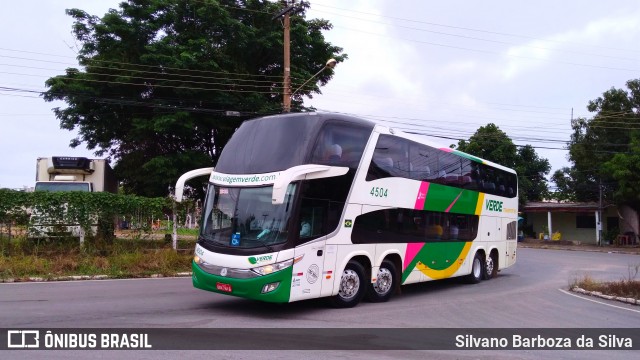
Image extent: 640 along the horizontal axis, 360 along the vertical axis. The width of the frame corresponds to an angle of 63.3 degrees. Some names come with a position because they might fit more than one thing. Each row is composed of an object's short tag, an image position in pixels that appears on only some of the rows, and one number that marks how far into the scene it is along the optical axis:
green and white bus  9.49
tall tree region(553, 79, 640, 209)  37.53
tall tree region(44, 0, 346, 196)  20.83
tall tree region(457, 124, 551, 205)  43.00
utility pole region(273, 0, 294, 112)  19.55
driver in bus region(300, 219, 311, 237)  9.76
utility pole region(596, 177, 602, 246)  40.16
